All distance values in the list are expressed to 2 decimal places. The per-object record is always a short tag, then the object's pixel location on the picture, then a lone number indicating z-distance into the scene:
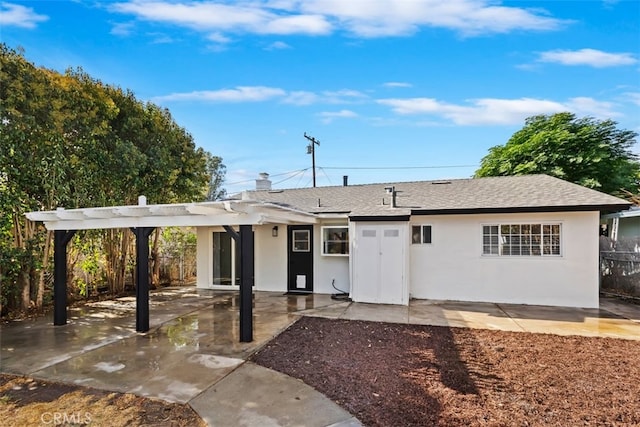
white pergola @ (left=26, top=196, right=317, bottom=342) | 5.11
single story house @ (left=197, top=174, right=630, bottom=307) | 7.53
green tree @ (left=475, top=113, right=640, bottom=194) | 14.23
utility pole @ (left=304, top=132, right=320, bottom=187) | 20.91
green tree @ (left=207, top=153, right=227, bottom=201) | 25.53
